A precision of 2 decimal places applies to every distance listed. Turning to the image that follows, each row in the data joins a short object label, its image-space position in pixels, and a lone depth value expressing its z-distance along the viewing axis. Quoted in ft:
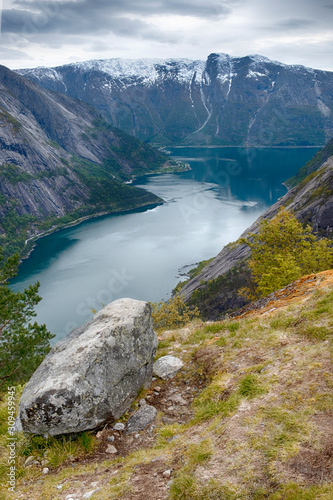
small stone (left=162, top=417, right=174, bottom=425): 36.87
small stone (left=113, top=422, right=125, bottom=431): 37.58
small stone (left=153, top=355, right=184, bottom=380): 46.11
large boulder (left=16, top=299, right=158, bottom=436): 35.73
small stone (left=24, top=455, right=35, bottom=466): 34.42
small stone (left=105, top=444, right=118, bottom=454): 34.49
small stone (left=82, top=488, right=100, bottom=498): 27.63
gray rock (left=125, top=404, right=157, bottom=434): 37.37
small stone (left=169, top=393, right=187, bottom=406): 39.80
